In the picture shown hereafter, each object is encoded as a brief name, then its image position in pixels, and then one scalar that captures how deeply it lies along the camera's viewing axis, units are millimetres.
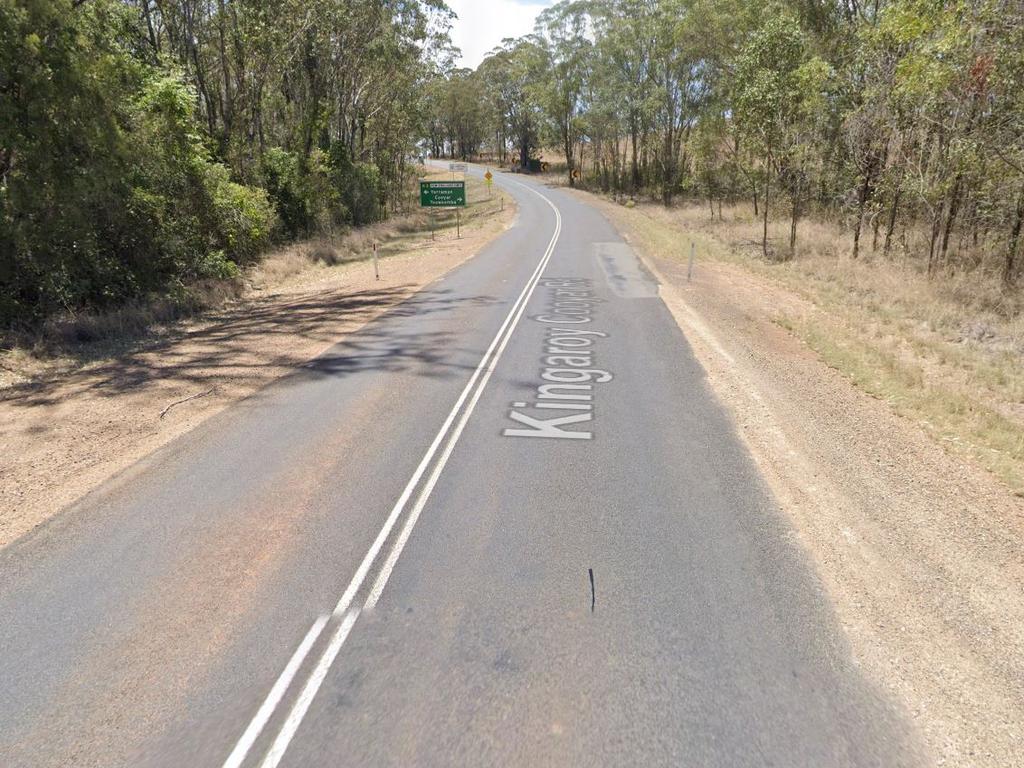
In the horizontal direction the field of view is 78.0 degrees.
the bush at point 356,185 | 34928
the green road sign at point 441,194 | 31688
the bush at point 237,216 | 19656
